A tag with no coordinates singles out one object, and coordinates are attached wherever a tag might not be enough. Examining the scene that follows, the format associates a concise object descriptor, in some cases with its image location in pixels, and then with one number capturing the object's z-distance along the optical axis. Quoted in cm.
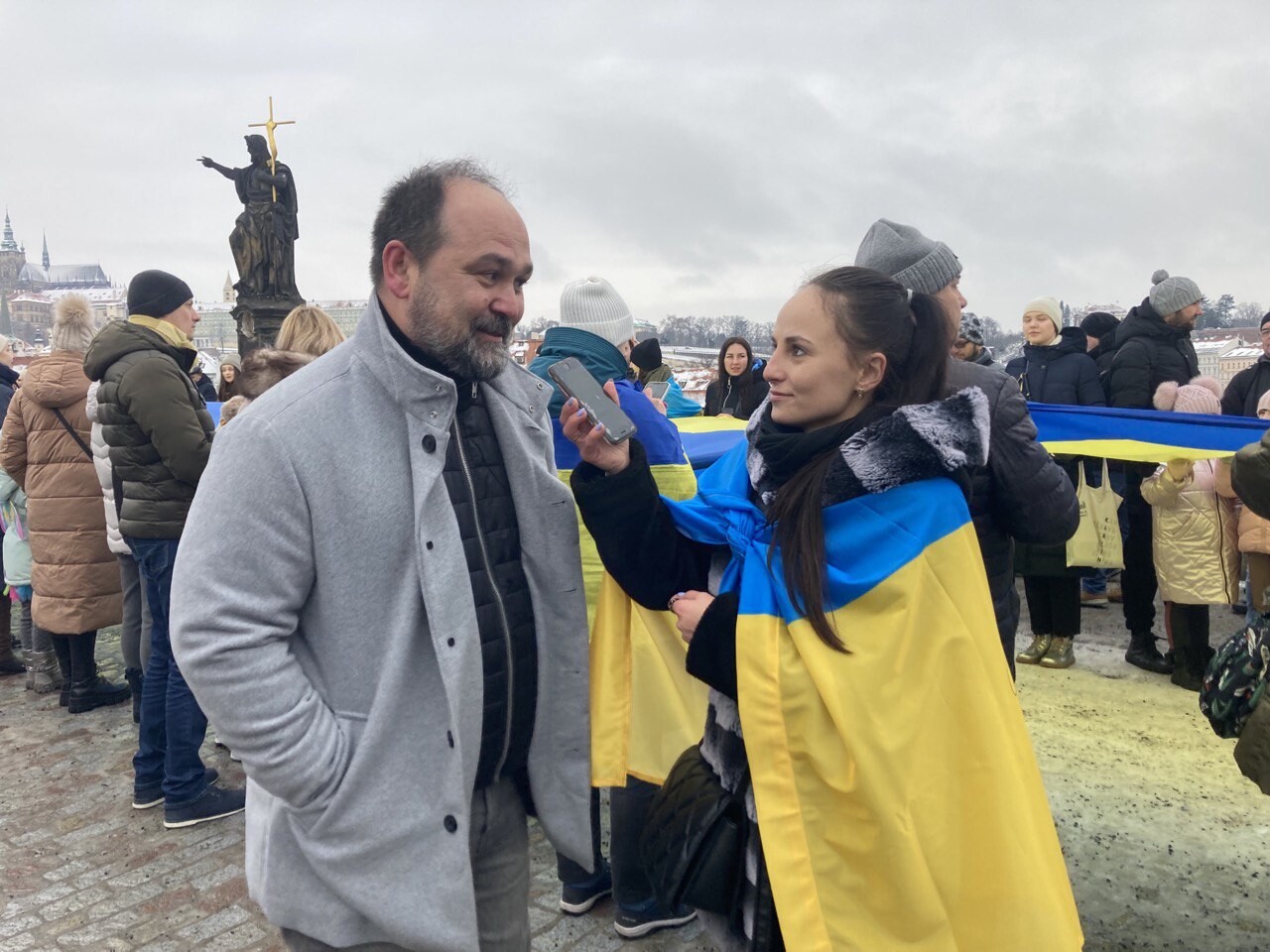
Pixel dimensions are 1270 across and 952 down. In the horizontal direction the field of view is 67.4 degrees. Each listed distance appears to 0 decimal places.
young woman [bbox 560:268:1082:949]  171
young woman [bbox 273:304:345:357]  438
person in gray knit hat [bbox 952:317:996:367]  493
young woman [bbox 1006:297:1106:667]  587
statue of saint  1980
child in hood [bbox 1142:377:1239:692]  546
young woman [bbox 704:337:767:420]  823
